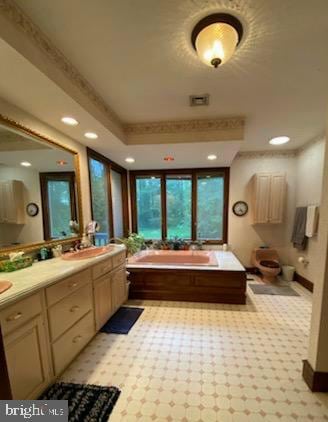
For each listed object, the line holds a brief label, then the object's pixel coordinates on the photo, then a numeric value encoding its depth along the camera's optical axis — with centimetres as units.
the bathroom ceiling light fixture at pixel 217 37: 119
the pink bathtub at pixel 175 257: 369
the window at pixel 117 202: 388
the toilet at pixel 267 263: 351
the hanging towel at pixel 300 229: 338
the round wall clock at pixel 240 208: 407
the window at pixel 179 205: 434
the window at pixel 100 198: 302
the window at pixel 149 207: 445
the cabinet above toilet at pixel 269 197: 376
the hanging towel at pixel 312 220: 303
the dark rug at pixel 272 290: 317
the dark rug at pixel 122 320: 225
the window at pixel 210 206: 421
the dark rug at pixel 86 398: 130
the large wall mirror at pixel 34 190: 174
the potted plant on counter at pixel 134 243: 375
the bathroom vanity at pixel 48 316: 120
